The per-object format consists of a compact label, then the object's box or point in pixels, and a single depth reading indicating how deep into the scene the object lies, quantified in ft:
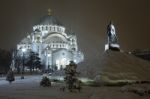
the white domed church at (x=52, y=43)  334.03
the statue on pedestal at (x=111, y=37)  132.66
